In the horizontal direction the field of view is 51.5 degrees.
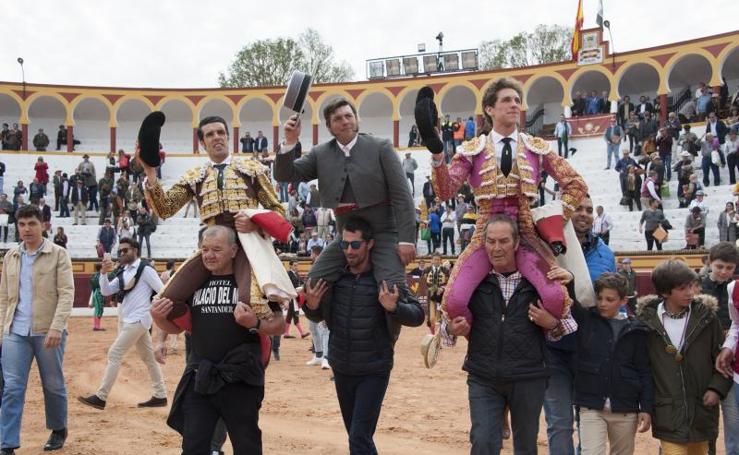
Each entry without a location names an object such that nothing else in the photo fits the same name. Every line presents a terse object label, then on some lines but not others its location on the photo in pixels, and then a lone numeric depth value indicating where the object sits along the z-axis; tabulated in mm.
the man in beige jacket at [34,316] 6195
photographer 8547
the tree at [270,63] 46625
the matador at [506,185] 4297
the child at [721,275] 5629
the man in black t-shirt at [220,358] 4348
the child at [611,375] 4715
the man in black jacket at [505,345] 4156
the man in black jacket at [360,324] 4629
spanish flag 30797
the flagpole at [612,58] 30391
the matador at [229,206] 4477
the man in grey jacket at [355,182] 4902
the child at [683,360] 4762
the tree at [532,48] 46250
